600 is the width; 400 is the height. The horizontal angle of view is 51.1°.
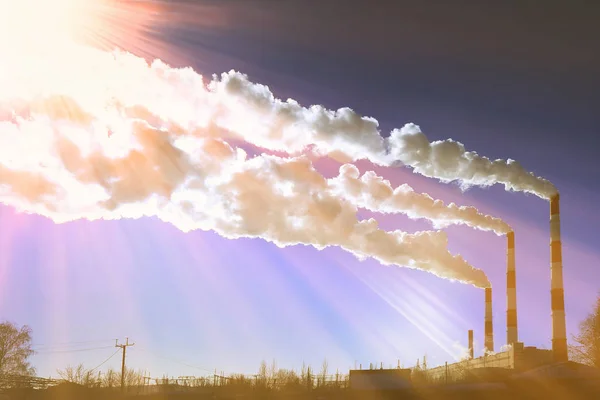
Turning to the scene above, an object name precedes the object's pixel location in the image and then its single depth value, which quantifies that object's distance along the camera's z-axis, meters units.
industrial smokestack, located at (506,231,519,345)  63.19
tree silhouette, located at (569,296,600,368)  63.38
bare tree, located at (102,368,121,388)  74.81
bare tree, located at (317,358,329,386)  62.42
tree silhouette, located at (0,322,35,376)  64.88
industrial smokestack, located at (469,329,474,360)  84.07
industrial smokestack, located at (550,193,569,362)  54.12
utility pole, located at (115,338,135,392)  57.59
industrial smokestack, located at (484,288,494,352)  71.38
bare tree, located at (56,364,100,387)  72.90
